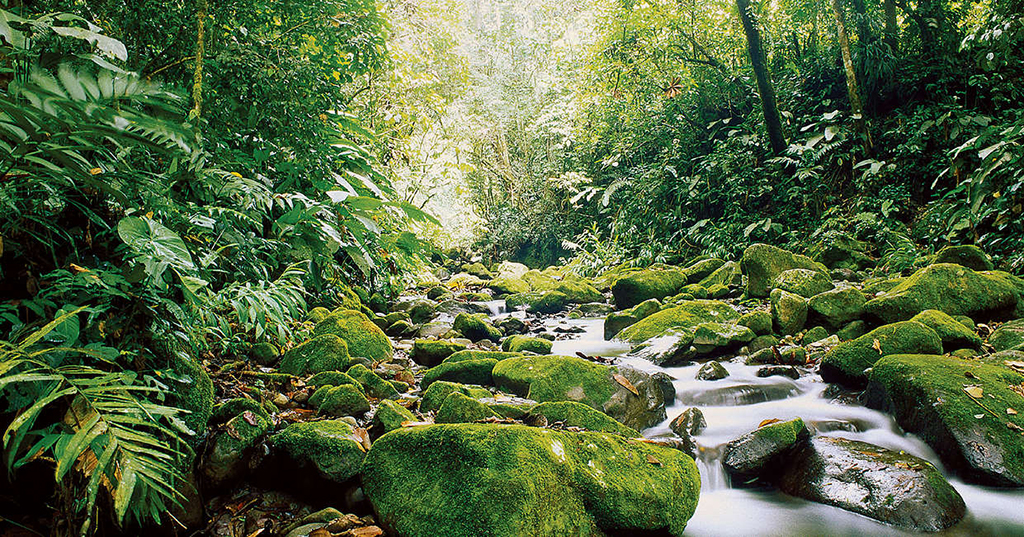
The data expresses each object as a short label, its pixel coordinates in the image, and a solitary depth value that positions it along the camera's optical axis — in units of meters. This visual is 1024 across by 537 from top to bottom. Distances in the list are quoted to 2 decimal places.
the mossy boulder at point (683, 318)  5.66
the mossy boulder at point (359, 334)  4.52
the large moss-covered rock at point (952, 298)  4.65
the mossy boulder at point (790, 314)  5.26
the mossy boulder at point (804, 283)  5.96
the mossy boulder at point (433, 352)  4.88
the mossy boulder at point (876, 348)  3.87
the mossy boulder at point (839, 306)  5.07
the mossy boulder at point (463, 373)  4.08
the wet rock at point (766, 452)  2.97
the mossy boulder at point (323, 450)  2.40
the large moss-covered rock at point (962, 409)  2.77
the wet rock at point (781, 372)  4.33
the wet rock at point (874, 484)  2.52
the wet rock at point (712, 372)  4.38
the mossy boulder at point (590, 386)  3.54
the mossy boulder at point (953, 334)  3.99
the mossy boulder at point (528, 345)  5.46
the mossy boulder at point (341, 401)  3.11
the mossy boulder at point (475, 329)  6.40
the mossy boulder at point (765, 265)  6.85
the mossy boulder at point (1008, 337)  3.82
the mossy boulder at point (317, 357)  3.76
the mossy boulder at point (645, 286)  8.15
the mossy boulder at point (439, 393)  3.33
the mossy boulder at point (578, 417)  2.87
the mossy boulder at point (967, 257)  5.68
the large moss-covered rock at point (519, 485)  2.04
